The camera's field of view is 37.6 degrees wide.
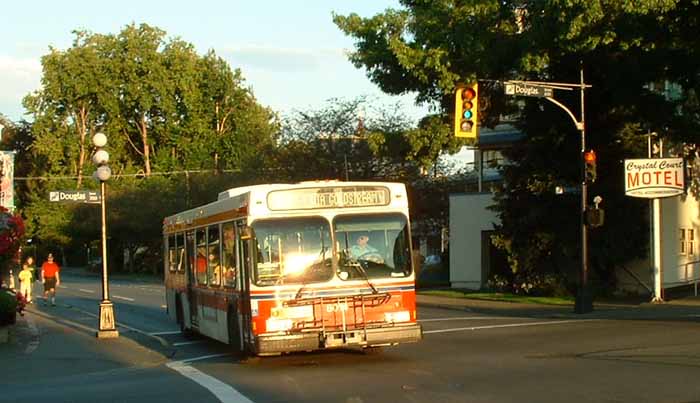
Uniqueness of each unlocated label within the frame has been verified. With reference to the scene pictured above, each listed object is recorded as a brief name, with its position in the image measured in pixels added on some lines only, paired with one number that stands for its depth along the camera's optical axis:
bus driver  16.06
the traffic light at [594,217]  27.47
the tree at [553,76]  25.45
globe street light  23.25
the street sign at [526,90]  26.31
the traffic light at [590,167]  27.91
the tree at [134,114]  82.56
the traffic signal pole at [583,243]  28.08
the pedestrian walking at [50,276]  36.34
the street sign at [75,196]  22.98
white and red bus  15.77
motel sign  30.42
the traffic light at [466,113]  24.58
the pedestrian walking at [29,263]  39.00
